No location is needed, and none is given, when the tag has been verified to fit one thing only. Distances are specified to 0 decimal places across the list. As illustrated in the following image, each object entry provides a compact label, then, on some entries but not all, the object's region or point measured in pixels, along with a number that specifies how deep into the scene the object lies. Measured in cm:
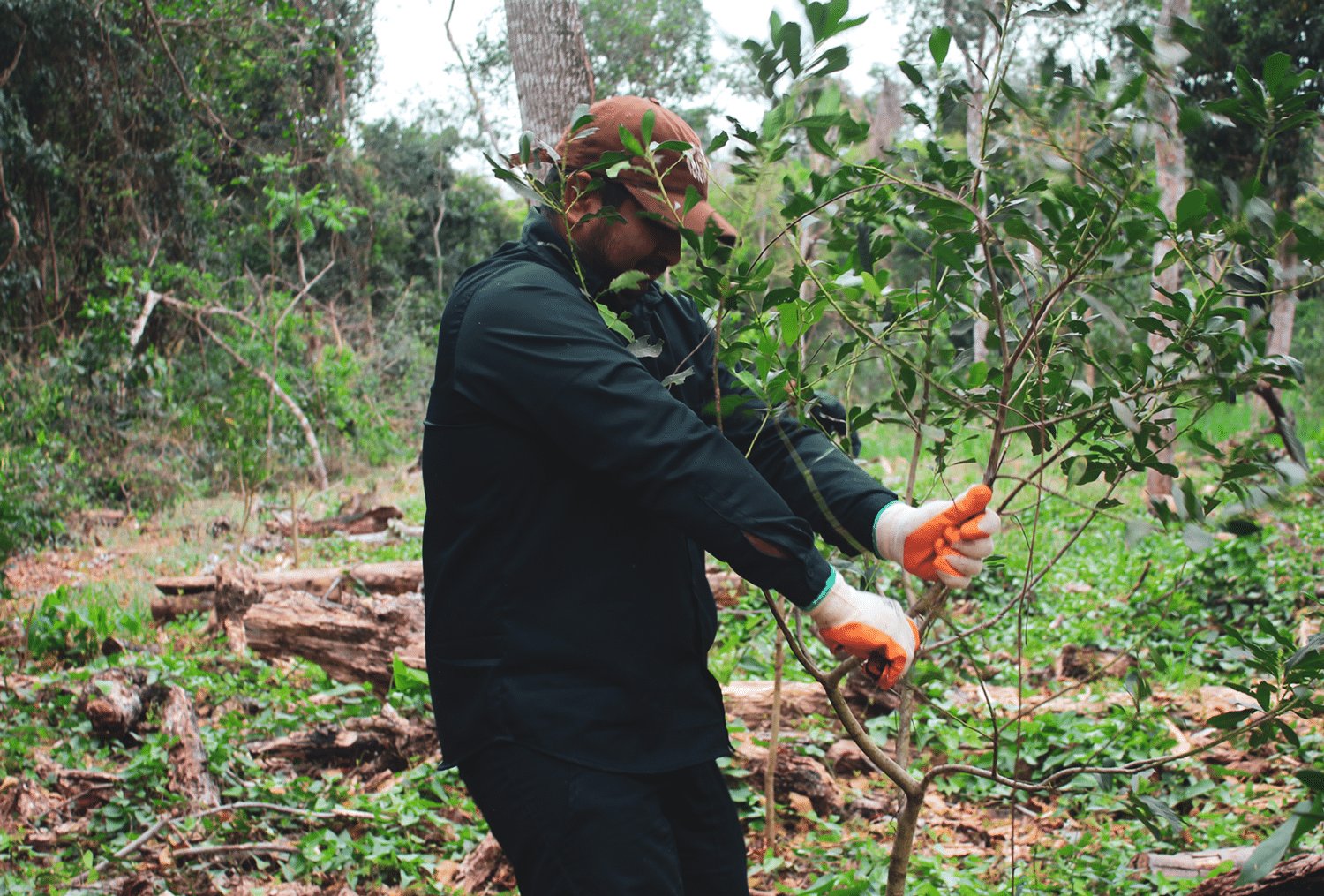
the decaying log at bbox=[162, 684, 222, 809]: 312
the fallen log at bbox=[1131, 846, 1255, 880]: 235
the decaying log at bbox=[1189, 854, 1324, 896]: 181
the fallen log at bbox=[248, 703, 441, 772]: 356
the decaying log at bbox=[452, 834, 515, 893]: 277
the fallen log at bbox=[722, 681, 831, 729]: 376
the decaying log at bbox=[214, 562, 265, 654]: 514
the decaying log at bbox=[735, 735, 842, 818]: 323
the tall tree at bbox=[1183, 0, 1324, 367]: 959
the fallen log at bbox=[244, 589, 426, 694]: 413
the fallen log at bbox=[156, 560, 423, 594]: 584
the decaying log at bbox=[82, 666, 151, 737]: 359
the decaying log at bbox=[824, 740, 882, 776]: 352
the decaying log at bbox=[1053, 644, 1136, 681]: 414
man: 142
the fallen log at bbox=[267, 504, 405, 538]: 892
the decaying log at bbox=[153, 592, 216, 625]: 586
